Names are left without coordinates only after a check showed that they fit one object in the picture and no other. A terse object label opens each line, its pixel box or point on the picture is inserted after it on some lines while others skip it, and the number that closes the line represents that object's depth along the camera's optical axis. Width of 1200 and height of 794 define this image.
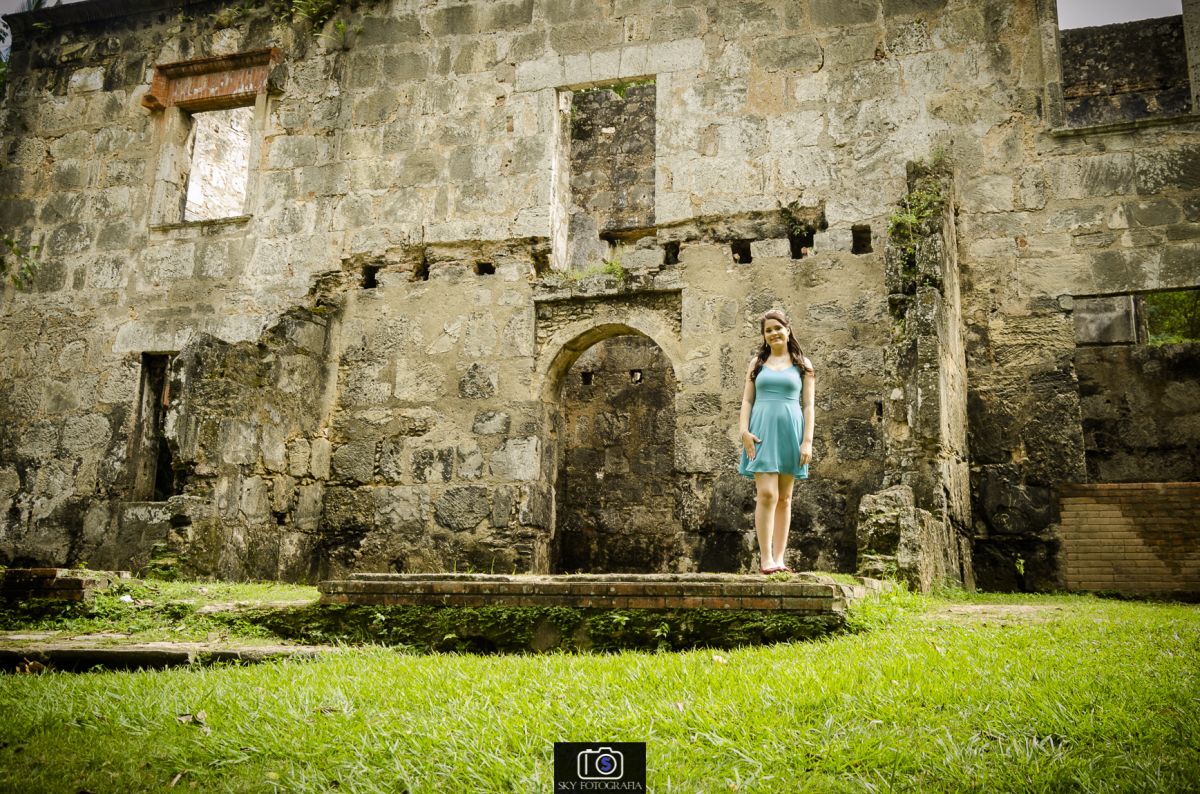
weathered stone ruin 8.44
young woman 6.05
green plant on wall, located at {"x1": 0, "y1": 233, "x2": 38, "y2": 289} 11.45
